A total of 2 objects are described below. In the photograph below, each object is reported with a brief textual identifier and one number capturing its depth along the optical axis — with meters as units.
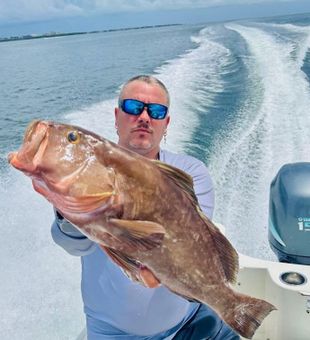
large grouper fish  1.24
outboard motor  3.13
